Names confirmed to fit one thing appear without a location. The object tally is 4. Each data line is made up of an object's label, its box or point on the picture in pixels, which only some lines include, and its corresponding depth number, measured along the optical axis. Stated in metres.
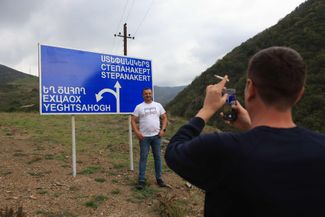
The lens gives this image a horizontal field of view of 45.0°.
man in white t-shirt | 7.43
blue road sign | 7.56
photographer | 1.39
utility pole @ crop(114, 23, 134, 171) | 26.84
